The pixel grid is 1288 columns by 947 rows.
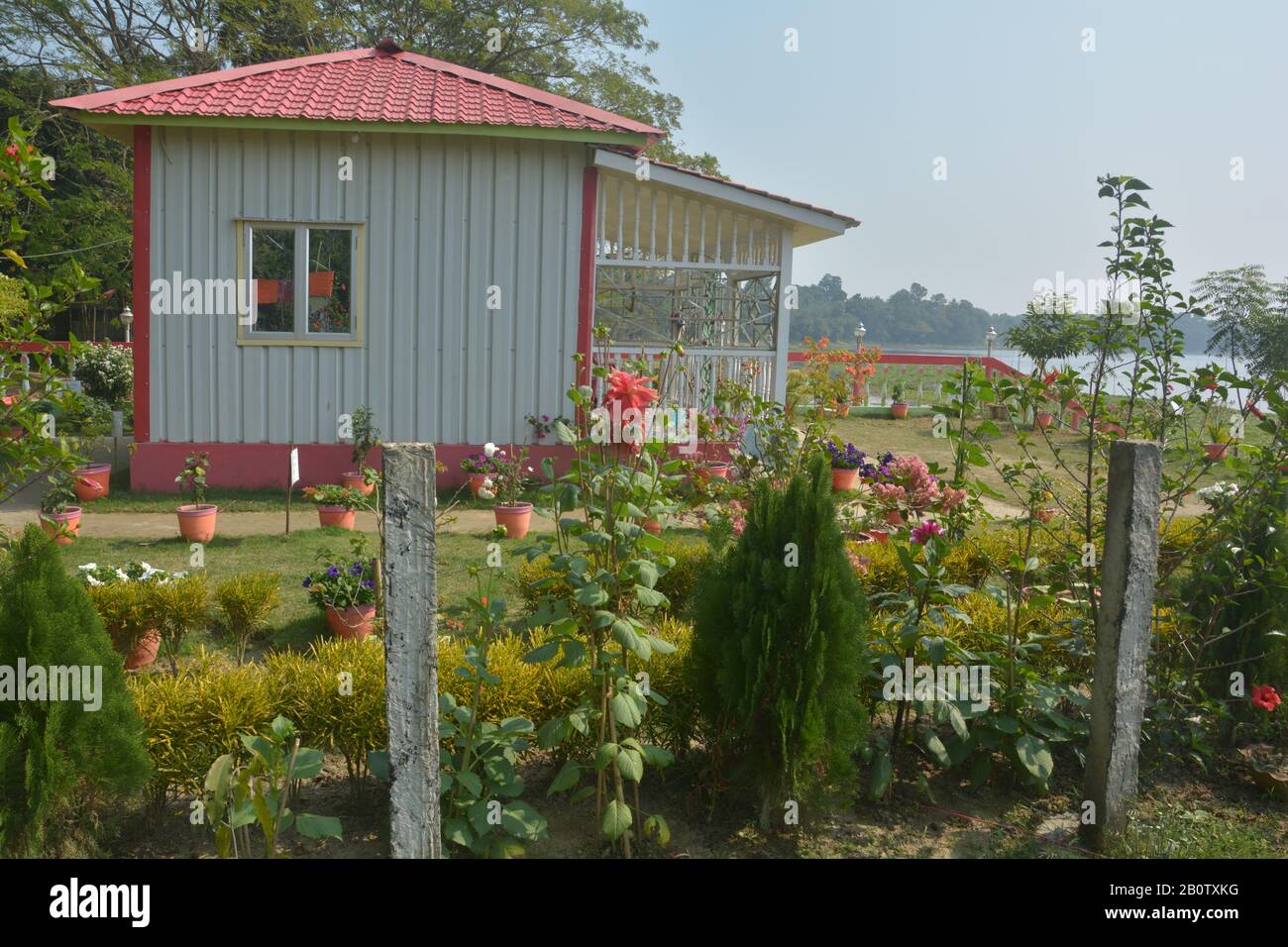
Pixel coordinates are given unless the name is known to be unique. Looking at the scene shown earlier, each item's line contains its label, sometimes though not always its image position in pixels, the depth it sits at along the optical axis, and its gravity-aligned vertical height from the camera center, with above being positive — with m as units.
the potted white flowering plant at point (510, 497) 8.82 -1.21
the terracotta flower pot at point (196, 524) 8.47 -1.41
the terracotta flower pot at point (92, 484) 10.16 -1.34
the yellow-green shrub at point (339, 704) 3.85 -1.30
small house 10.54 +1.00
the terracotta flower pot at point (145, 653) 5.65 -1.65
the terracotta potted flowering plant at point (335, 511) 8.51 -1.35
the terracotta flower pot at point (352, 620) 5.99 -1.52
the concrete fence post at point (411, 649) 3.17 -0.89
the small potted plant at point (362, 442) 10.12 -0.84
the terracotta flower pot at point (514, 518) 8.80 -1.32
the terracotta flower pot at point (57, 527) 4.06 -0.74
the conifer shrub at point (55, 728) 3.23 -1.21
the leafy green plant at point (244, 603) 5.84 -1.41
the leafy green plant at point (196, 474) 8.54 -1.01
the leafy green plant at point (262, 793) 3.13 -1.36
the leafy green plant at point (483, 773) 3.46 -1.39
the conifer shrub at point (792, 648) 3.63 -0.97
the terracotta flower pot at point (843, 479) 10.97 -1.12
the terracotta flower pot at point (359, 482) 9.85 -1.21
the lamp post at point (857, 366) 20.32 +0.03
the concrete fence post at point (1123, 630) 3.81 -0.90
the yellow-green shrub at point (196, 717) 3.70 -1.33
